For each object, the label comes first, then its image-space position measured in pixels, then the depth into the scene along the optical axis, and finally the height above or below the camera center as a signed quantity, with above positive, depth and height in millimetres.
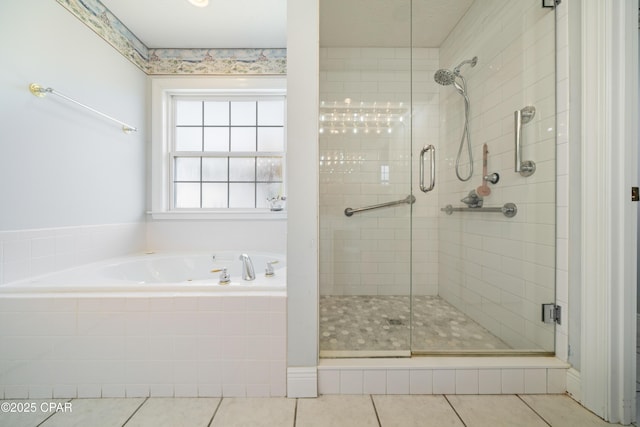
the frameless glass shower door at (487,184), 1297 +190
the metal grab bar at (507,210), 1464 +32
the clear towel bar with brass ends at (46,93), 1356 +668
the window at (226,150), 2355 +594
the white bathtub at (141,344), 1121 -590
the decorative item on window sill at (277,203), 2256 +90
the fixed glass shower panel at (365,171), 1803 +338
